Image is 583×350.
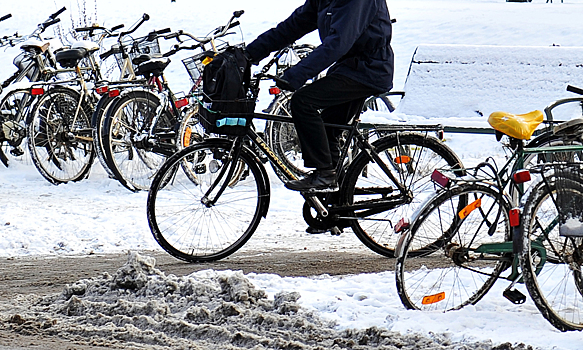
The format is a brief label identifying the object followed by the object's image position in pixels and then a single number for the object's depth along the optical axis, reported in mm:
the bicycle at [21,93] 19328
